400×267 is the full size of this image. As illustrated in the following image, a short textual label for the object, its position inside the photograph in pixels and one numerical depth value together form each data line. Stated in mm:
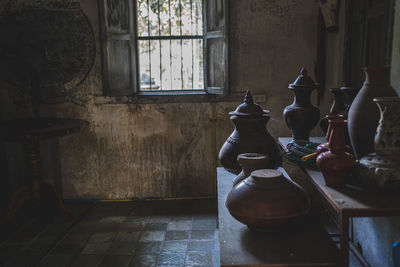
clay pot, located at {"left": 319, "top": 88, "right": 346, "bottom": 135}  2607
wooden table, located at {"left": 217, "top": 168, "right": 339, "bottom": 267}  1744
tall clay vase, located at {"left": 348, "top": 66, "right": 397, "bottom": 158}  2025
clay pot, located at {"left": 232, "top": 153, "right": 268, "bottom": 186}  2254
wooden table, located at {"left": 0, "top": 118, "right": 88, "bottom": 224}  3682
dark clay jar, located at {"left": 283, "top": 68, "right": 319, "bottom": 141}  2855
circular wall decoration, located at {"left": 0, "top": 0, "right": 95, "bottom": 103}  4262
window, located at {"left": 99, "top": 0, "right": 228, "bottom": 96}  4309
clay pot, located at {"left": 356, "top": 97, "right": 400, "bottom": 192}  1753
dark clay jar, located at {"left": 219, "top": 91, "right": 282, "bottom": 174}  2586
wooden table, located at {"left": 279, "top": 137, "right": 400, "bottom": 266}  1672
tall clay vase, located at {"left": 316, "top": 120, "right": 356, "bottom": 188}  1897
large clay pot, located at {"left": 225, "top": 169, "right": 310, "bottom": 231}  1856
